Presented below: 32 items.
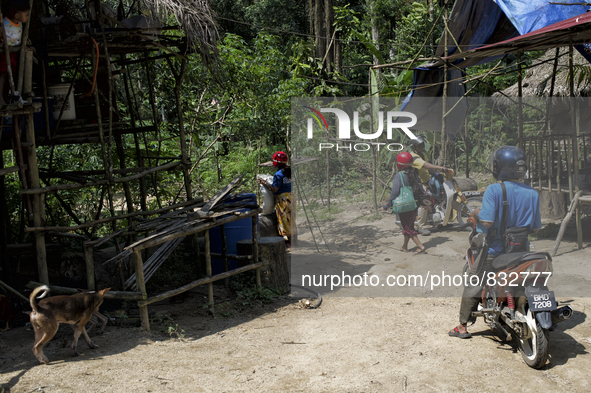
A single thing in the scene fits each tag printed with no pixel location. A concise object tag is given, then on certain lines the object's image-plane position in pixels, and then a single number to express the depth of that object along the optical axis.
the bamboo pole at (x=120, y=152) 6.07
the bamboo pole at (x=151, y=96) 6.23
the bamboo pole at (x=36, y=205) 4.36
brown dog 3.77
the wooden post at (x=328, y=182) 7.08
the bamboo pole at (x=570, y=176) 5.87
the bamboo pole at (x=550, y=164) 6.31
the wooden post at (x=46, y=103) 4.86
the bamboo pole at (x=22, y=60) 4.14
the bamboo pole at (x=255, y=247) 5.70
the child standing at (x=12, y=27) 4.20
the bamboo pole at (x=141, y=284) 4.49
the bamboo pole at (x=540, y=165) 6.30
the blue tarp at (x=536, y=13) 7.18
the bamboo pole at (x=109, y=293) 4.37
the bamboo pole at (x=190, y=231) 4.45
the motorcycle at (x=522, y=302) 3.67
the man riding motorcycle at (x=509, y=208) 4.31
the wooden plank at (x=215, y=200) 5.21
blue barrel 6.18
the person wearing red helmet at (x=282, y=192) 7.48
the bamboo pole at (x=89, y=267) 4.54
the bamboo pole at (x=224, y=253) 5.78
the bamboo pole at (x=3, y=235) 5.12
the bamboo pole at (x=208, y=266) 5.14
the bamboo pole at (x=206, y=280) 4.55
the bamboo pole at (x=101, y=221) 4.39
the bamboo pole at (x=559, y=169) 6.13
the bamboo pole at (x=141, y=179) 6.35
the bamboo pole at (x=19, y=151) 4.23
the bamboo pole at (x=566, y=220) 5.75
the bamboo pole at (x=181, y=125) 6.03
